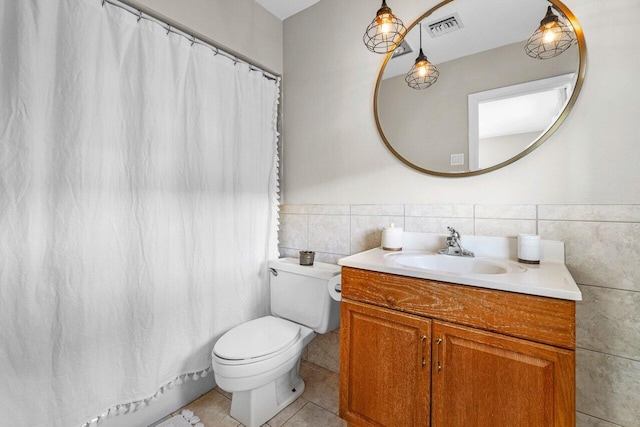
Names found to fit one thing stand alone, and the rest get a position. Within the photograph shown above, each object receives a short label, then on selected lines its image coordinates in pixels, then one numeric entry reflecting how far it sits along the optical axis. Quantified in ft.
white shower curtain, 3.33
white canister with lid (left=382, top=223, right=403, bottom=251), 4.70
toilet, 4.13
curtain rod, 4.22
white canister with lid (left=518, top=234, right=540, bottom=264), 3.61
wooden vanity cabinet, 2.58
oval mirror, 3.80
